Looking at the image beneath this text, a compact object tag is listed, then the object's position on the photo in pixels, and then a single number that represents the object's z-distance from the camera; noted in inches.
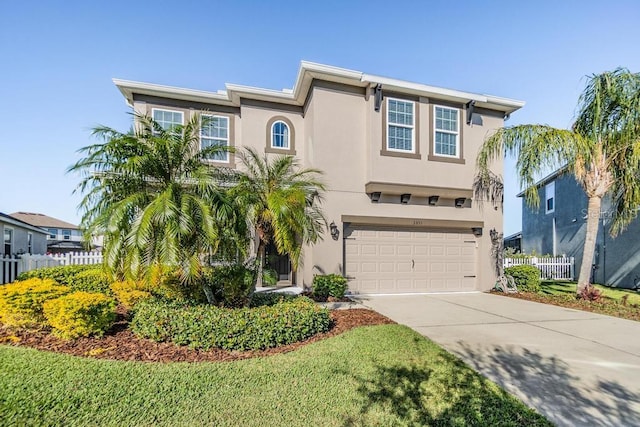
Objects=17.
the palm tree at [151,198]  204.8
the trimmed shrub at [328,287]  366.9
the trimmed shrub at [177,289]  261.9
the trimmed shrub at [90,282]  317.1
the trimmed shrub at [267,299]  281.4
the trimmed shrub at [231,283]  271.4
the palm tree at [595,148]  360.2
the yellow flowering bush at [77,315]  204.7
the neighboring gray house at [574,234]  550.9
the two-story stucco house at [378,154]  415.8
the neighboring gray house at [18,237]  603.1
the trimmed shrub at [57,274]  324.9
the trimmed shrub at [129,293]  279.4
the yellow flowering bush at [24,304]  215.2
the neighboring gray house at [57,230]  1389.0
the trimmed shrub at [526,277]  457.4
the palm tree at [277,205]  242.1
